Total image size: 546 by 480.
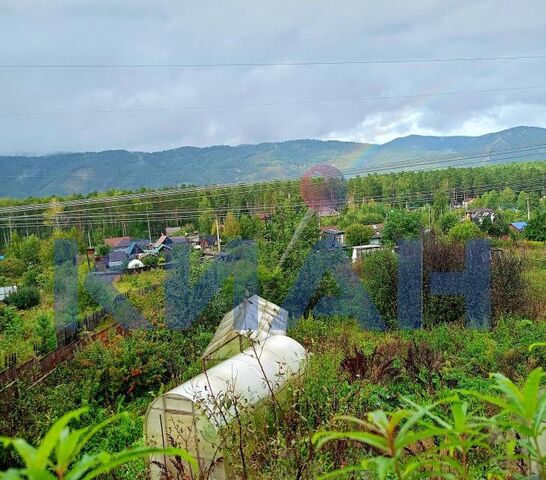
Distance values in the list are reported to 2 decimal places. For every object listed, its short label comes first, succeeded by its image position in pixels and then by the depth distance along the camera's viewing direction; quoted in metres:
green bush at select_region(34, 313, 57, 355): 9.04
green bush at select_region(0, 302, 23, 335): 11.80
